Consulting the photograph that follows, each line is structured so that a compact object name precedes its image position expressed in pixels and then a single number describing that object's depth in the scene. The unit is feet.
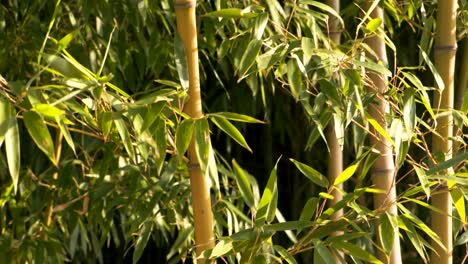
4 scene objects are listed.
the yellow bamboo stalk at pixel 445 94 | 9.72
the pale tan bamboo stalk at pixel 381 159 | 9.68
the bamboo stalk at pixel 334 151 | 10.72
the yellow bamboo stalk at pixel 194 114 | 8.60
